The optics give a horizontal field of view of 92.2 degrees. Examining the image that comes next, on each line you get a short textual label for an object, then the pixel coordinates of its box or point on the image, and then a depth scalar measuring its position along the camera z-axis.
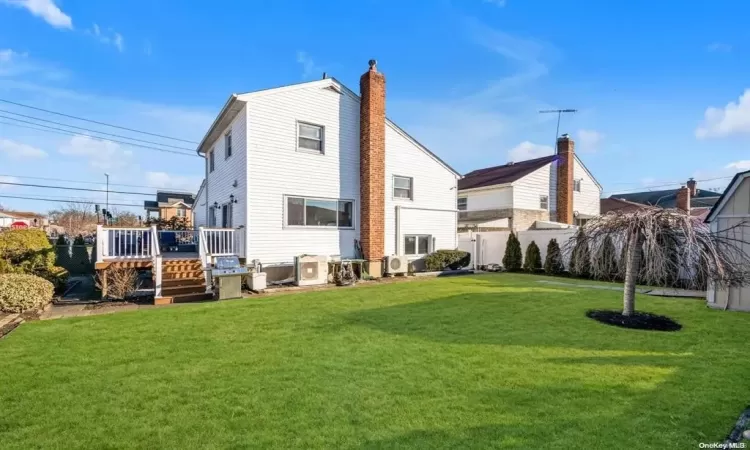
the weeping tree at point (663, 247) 6.78
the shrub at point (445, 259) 15.78
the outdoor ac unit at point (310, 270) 11.98
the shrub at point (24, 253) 10.38
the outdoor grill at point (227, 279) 9.70
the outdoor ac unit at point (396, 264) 14.23
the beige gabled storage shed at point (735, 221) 8.32
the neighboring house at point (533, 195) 21.17
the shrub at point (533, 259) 17.08
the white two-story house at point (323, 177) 12.08
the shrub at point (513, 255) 17.66
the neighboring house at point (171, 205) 23.80
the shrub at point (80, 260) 17.62
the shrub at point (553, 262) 16.14
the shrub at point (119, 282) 9.62
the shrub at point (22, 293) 7.68
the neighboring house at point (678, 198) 23.70
